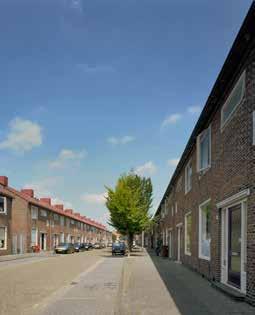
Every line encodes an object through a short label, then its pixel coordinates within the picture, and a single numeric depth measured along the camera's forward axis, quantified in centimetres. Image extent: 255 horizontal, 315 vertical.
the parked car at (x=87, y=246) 4451
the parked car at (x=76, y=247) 3872
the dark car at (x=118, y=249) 2979
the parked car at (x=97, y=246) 5346
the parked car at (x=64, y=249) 3342
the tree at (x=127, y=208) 2973
